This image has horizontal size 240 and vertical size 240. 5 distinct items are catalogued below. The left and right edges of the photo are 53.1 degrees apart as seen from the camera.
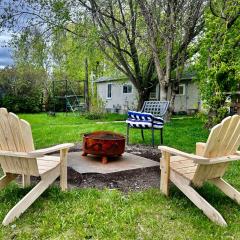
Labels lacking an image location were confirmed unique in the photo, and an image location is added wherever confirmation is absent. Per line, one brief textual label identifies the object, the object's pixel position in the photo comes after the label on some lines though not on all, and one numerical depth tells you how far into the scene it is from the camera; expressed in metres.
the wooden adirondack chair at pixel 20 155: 2.21
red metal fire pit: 3.88
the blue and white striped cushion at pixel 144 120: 5.01
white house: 14.47
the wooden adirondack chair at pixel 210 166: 2.22
